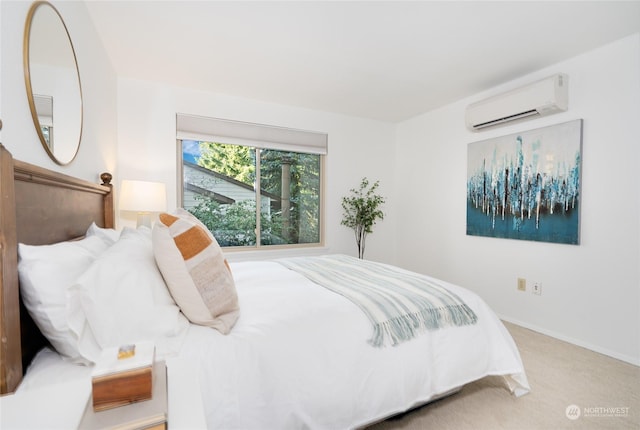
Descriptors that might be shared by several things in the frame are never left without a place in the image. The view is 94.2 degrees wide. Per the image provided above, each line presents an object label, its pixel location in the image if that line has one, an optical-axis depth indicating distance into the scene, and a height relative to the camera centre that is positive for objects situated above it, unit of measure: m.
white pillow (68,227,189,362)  0.91 -0.33
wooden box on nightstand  0.59 -0.35
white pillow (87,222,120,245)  1.48 -0.14
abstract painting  2.53 +0.23
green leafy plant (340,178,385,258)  4.04 -0.04
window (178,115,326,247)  3.40 +0.30
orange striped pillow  1.14 -0.26
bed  0.93 -0.55
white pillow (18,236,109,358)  0.87 -0.25
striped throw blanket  1.37 -0.47
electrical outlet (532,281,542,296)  2.76 -0.74
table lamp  2.58 +0.08
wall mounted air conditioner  2.51 +0.97
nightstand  0.58 -0.43
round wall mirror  1.23 +0.59
